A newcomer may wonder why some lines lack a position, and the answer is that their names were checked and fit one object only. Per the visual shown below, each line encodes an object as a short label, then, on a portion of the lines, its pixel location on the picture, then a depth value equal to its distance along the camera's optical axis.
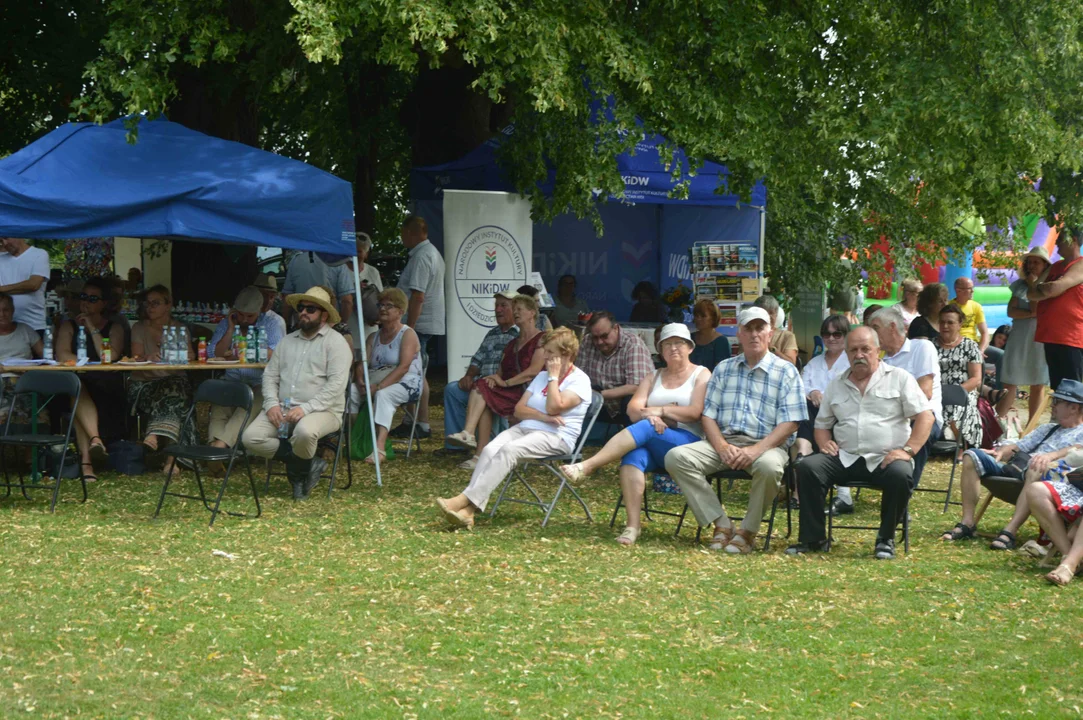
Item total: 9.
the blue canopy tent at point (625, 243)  15.34
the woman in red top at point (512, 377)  9.99
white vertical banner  11.87
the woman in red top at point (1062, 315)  10.79
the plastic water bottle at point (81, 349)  9.34
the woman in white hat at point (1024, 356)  11.77
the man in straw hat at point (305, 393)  8.75
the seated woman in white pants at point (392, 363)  10.24
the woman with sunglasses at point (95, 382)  9.48
